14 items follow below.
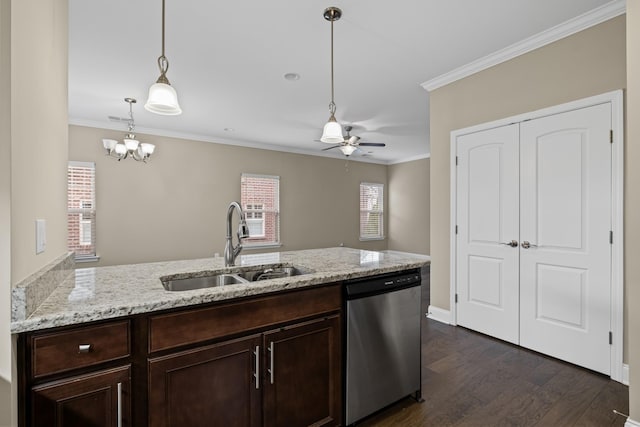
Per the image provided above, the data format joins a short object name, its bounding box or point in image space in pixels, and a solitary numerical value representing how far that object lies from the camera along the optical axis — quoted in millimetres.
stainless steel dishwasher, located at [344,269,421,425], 1800
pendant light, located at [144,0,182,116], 1563
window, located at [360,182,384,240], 8383
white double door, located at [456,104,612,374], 2490
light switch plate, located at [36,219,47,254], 1233
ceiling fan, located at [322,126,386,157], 4737
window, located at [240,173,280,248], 6504
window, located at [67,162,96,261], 4926
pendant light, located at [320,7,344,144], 2305
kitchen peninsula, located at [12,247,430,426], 1070
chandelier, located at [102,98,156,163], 4168
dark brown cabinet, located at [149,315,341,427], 1279
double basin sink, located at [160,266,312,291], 1802
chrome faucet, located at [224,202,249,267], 1942
